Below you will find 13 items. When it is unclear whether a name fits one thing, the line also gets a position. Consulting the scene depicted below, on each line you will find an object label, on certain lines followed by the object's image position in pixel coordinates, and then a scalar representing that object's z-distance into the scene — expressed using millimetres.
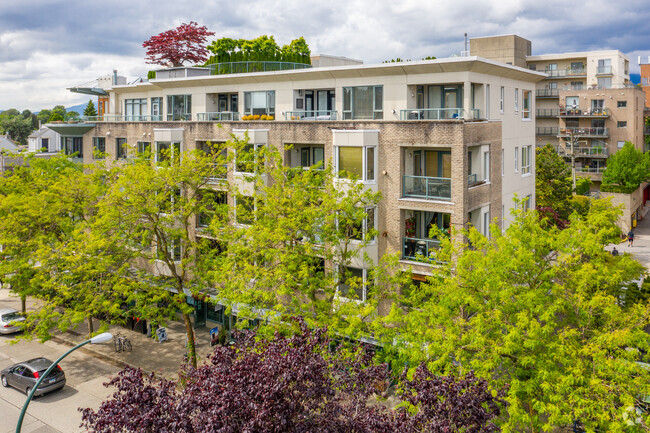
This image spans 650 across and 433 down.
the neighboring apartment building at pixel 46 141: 65250
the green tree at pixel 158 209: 27500
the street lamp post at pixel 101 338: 16647
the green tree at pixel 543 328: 15625
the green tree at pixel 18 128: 132375
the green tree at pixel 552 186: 43062
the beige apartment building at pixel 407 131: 26156
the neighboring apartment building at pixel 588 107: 69875
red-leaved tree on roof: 49156
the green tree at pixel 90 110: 82375
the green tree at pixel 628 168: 61688
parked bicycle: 33188
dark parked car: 27219
